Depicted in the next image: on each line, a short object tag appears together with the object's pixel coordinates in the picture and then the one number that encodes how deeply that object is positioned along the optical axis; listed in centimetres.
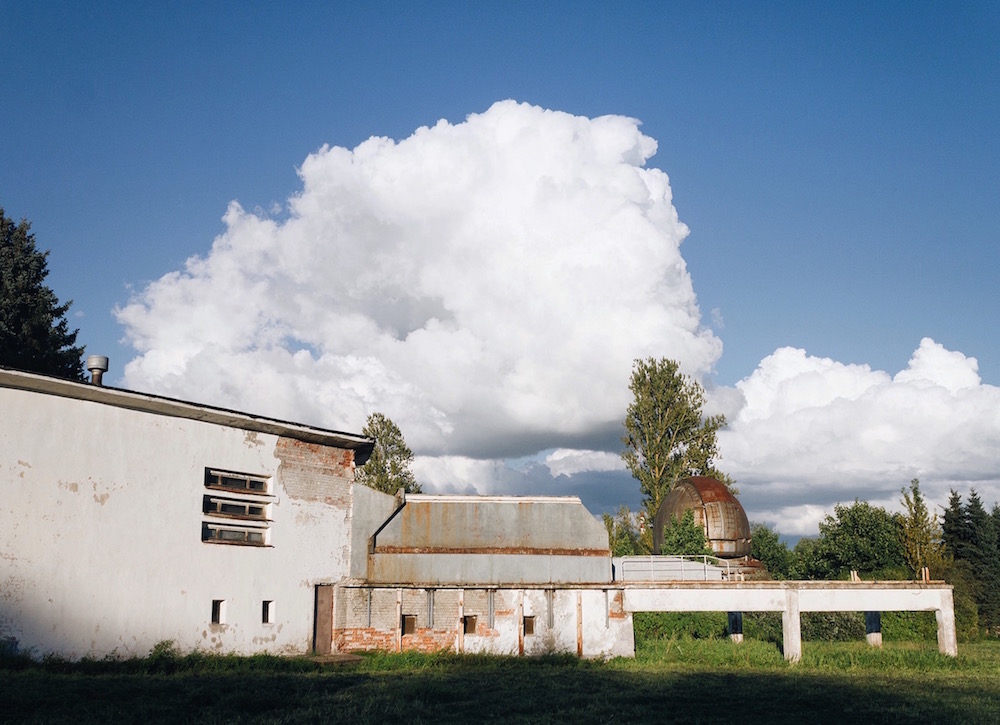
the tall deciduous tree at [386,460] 5075
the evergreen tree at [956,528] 5141
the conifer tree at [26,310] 3822
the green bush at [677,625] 3859
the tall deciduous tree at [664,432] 5172
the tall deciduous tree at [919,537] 4497
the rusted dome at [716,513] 4050
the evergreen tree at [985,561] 4672
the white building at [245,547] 2178
